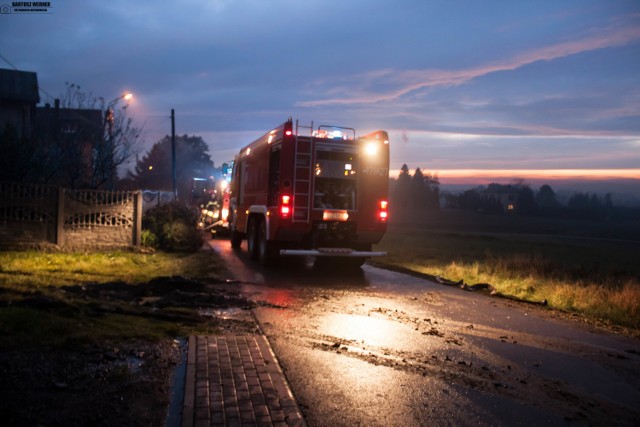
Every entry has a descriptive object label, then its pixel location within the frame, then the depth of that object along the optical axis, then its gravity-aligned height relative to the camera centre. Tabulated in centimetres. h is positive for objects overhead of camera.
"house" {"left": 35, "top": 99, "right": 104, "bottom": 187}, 1997 +261
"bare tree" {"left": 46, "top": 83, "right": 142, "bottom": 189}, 2002 +218
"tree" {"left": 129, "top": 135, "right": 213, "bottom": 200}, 7444 +644
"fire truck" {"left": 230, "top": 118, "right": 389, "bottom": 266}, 1287 +40
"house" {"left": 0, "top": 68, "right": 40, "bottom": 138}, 3669 +679
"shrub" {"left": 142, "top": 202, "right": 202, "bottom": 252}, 1742 -81
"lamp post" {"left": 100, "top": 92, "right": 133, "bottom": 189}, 2053 +180
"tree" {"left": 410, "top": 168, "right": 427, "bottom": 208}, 11019 +436
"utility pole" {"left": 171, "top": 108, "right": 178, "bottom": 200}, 4156 +543
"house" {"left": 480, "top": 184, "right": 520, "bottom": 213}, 10185 +423
